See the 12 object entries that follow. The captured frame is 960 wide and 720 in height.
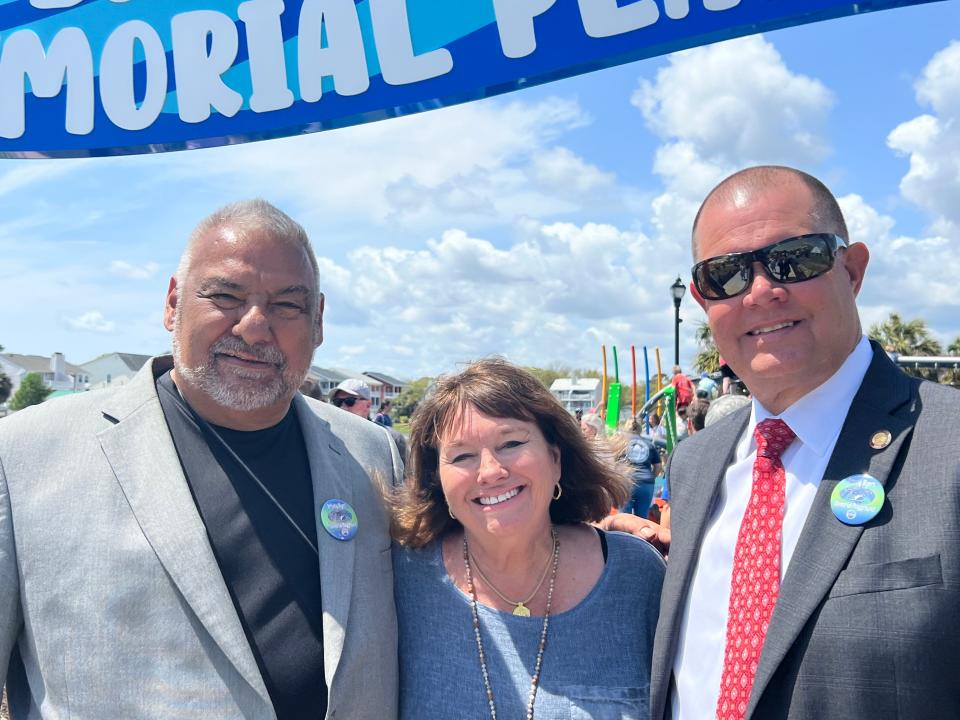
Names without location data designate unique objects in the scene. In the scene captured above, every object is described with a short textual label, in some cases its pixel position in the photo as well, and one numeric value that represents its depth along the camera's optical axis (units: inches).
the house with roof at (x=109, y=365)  2897.6
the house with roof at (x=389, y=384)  4099.4
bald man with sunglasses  68.7
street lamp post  535.2
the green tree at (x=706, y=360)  1337.1
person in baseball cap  362.9
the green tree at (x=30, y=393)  1614.2
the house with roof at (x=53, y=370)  2796.3
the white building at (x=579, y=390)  1333.7
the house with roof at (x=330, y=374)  3612.5
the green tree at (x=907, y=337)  1417.3
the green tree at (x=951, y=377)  1062.6
